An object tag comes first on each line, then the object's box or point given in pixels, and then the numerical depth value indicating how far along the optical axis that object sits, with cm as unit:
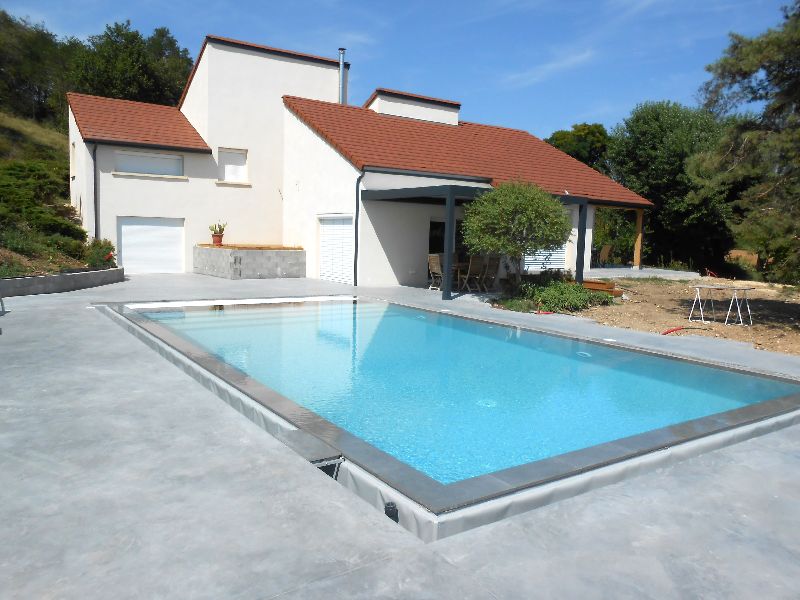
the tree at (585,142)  4997
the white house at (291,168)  1777
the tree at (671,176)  2731
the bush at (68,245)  1658
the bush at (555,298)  1334
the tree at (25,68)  4406
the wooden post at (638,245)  2425
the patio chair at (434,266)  1647
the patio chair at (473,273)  1625
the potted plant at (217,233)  2108
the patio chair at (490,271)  1656
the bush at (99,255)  1661
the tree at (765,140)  1041
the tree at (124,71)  3538
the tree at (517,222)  1336
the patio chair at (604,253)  2508
